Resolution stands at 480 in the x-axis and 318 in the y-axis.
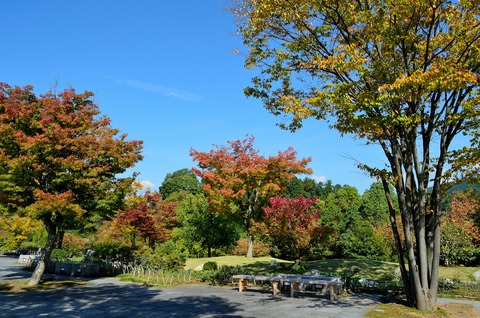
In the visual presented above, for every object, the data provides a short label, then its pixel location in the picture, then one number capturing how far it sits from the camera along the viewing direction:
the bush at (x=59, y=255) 22.34
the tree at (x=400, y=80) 8.65
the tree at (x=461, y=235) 19.67
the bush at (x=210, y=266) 19.77
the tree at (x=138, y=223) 21.86
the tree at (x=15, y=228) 27.98
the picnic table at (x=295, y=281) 12.22
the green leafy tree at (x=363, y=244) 28.16
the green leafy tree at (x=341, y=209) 34.16
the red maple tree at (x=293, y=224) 17.52
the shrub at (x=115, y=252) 21.82
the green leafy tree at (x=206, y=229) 29.34
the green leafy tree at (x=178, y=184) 71.56
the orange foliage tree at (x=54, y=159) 13.12
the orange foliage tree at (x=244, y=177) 25.47
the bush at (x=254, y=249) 29.89
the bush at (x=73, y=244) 27.67
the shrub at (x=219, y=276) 16.53
